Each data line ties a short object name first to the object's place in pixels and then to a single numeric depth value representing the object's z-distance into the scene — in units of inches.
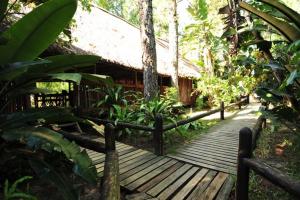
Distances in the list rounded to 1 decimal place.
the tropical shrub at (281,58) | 90.2
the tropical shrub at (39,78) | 74.9
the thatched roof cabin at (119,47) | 365.1
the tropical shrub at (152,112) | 257.0
